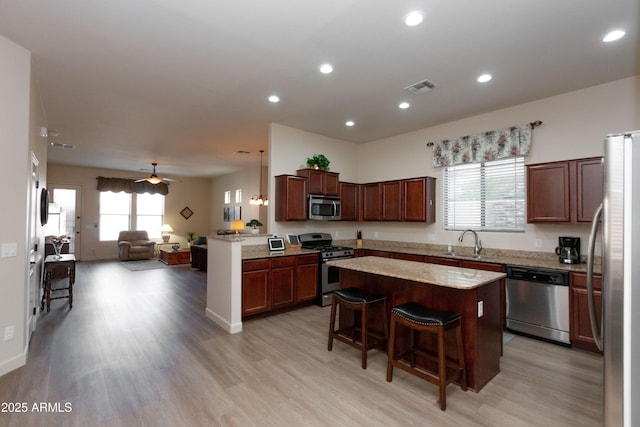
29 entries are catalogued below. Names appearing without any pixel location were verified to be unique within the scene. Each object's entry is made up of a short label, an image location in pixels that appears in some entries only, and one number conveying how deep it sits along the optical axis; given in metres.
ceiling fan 7.70
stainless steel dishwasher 3.27
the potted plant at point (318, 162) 5.28
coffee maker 3.49
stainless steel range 4.80
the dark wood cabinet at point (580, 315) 3.10
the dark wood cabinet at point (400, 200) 4.94
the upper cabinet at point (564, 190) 3.34
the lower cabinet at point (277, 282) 3.98
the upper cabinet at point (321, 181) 5.13
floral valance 4.05
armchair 9.34
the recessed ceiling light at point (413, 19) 2.31
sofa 7.69
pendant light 7.84
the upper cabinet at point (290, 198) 4.87
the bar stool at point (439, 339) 2.23
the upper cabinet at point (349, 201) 5.68
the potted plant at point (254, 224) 5.57
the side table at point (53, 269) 4.47
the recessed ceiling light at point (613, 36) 2.53
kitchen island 2.43
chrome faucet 4.42
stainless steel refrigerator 1.33
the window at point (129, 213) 9.84
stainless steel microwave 5.11
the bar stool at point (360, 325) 2.81
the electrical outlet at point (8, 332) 2.71
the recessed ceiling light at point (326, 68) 3.12
